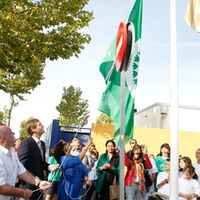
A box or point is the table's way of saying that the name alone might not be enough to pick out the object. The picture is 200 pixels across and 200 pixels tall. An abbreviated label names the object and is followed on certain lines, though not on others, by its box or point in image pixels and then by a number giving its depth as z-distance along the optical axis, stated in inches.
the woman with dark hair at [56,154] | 228.4
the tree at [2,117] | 1118.1
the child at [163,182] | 228.5
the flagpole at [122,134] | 141.0
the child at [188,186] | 202.5
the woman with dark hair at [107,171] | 239.1
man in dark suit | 163.6
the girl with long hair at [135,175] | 233.9
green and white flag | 158.6
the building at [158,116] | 796.5
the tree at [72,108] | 1487.5
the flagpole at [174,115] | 111.0
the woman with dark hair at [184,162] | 215.6
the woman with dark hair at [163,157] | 279.0
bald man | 104.7
